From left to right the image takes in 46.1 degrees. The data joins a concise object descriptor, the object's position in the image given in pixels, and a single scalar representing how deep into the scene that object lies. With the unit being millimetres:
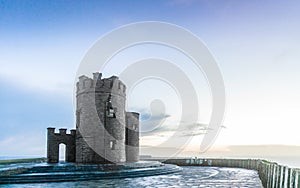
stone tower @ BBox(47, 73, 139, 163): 29672
